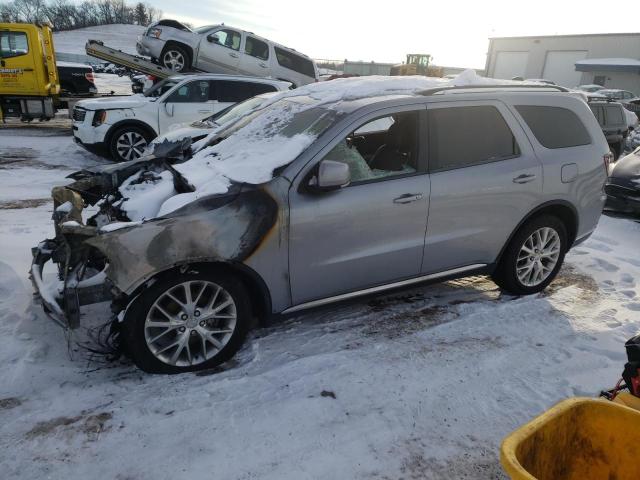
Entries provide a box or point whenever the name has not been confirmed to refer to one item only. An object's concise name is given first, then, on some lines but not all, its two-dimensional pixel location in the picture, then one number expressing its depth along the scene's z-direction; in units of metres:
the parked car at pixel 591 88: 28.72
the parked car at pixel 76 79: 15.75
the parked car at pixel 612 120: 11.72
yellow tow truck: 12.61
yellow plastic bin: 1.67
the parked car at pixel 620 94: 23.86
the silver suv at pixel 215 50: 13.11
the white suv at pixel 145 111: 8.84
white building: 36.53
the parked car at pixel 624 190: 7.41
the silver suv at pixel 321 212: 2.92
